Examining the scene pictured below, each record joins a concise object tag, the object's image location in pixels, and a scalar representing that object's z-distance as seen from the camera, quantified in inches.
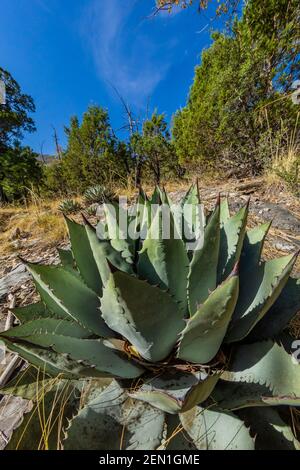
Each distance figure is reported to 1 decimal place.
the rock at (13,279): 73.2
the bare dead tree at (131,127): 294.7
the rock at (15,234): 131.2
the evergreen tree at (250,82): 158.9
